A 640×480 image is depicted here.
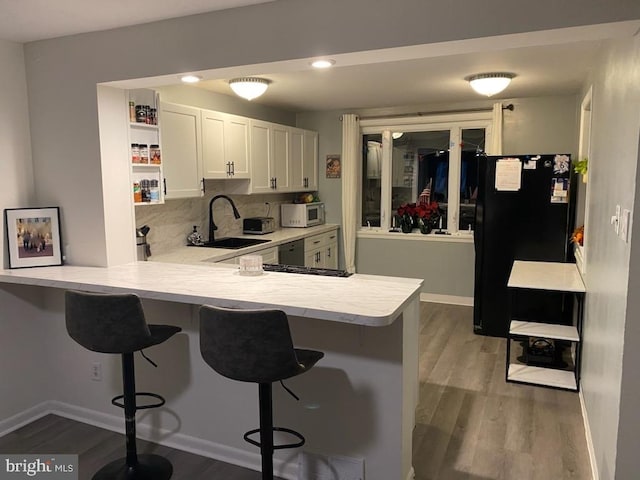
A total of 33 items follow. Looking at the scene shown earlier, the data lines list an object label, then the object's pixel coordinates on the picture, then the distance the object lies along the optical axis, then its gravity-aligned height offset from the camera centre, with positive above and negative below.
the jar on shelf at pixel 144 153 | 3.29 +0.24
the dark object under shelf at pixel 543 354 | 3.74 -1.32
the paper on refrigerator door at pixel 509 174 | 4.30 +0.11
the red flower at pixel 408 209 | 5.79 -0.27
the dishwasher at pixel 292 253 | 4.84 -0.67
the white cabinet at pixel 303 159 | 5.54 +0.34
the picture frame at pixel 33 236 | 2.83 -0.28
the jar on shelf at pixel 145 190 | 3.35 -0.01
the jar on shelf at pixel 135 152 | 3.21 +0.24
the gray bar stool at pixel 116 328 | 2.11 -0.62
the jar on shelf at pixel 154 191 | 3.43 -0.02
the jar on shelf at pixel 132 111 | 3.20 +0.51
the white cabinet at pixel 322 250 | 5.36 -0.74
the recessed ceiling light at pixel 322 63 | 2.23 +0.59
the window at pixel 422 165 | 5.47 +0.26
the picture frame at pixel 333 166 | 6.03 +0.27
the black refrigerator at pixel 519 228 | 4.18 -0.38
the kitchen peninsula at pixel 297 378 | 2.16 -0.91
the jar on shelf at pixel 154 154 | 3.39 +0.24
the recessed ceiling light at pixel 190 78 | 2.56 +0.59
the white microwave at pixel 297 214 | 5.69 -0.32
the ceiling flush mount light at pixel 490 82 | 3.85 +0.84
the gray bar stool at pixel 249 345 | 1.76 -0.58
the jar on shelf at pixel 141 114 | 3.25 +0.51
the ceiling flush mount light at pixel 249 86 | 3.88 +0.82
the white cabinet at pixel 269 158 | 4.80 +0.31
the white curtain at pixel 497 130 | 5.02 +0.59
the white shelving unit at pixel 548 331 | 3.36 -1.04
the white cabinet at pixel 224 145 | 4.11 +0.38
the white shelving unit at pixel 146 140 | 3.24 +0.33
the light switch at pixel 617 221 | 2.02 -0.15
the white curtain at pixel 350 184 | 5.76 +0.04
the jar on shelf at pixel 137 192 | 3.29 -0.02
